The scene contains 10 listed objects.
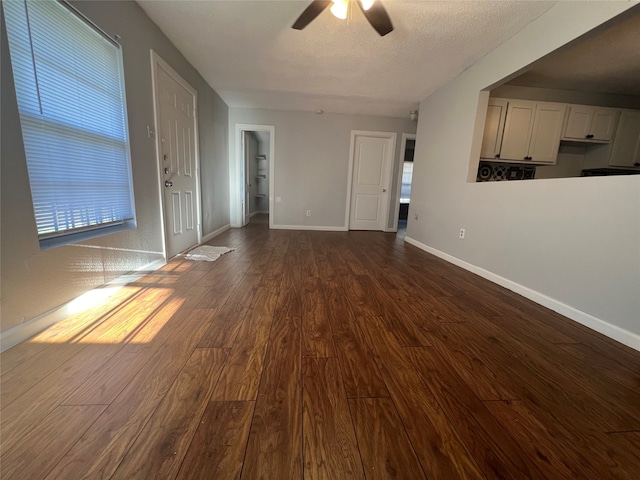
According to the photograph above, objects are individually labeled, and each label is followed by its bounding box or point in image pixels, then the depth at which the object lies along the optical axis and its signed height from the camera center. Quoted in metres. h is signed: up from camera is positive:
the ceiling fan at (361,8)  1.80 +1.37
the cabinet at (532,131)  3.12 +0.88
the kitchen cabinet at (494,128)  3.08 +0.90
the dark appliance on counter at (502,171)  3.48 +0.40
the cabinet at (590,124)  3.17 +1.03
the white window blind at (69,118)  1.27 +0.38
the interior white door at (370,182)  5.02 +0.23
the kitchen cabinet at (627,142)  3.19 +0.82
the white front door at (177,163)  2.52 +0.25
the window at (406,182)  7.47 +0.40
